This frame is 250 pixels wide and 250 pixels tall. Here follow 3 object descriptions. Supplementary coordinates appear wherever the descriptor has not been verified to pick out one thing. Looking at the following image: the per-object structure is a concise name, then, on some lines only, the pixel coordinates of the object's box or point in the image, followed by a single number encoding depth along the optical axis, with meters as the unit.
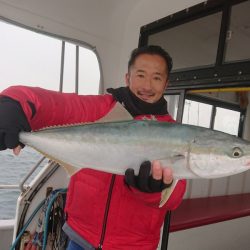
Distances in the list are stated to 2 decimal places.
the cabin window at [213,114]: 2.79
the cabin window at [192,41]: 2.30
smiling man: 1.21
